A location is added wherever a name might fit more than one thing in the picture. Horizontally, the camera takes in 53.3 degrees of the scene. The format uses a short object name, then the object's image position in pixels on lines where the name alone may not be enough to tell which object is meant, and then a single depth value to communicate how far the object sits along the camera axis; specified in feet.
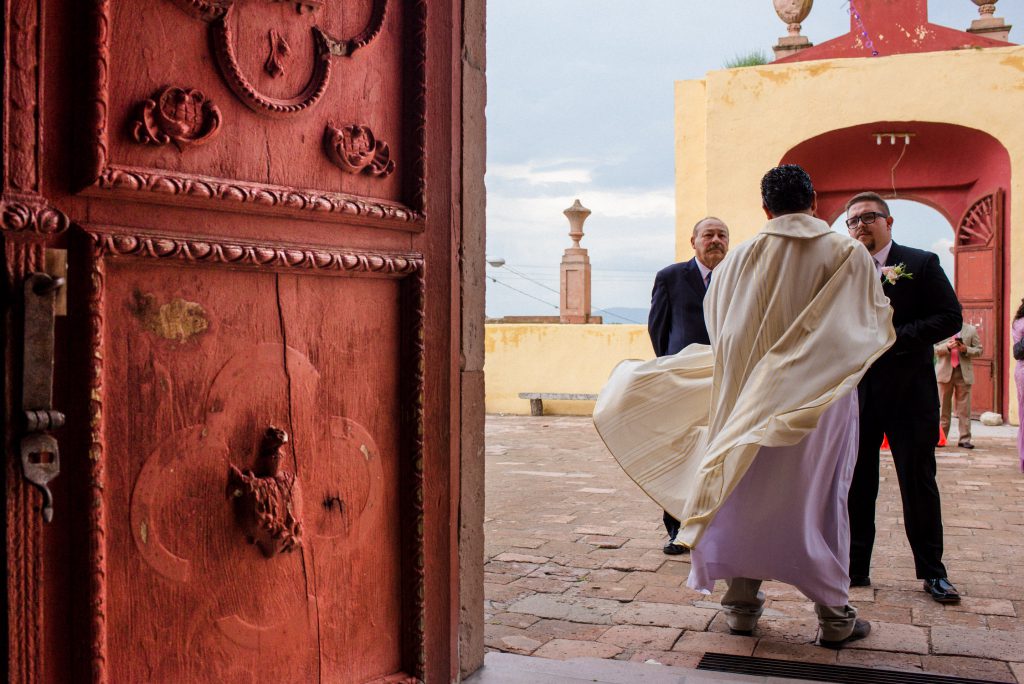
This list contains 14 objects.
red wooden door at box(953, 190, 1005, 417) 47.09
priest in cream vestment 13.15
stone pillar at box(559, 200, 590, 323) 56.03
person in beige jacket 37.50
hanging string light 49.60
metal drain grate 11.79
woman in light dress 27.32
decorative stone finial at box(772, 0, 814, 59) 51.57
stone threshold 11.17
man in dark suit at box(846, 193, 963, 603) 15.67
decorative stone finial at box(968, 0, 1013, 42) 49.70
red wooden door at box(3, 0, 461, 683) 6.98
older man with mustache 18.99
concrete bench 52.75
